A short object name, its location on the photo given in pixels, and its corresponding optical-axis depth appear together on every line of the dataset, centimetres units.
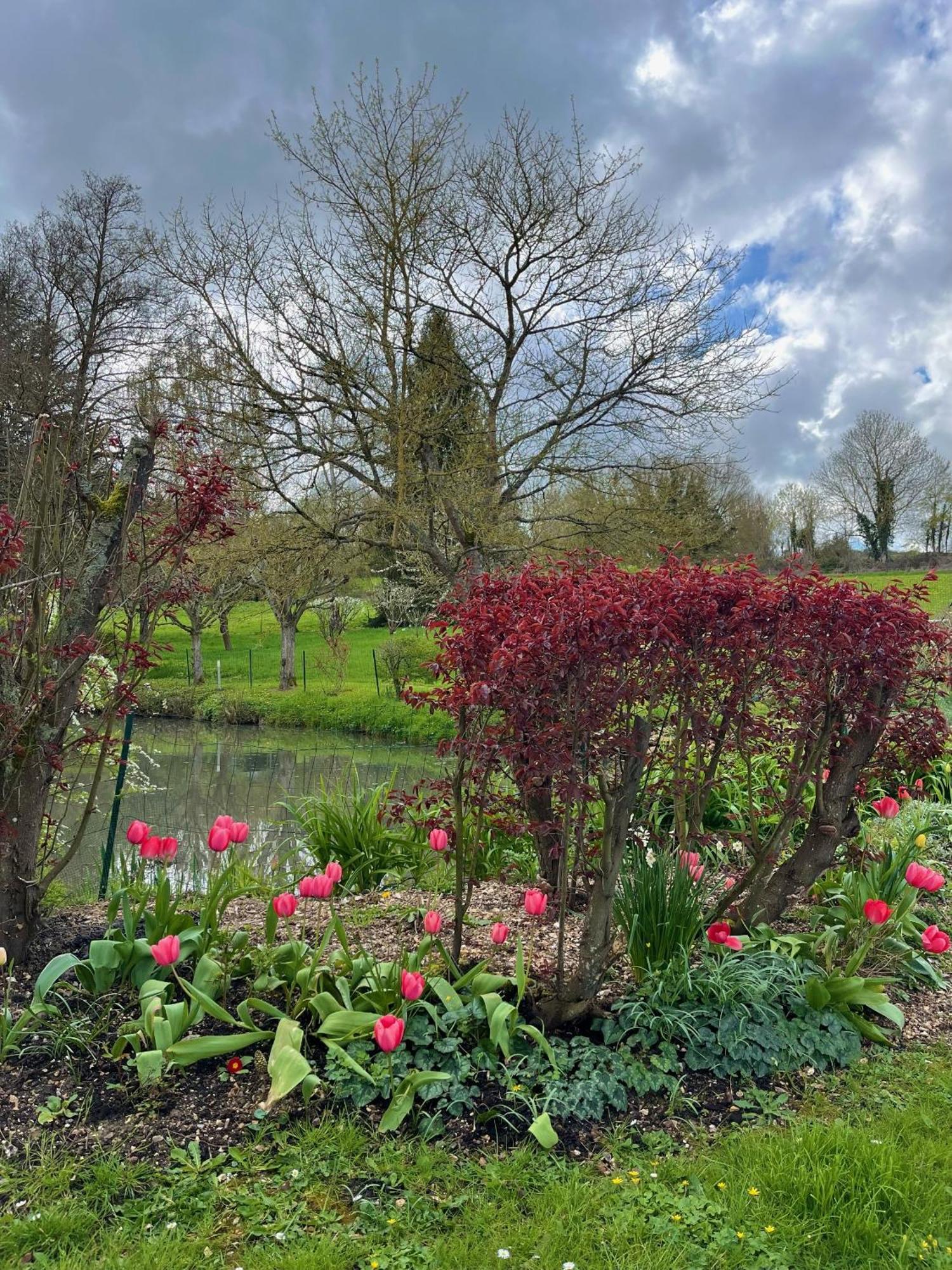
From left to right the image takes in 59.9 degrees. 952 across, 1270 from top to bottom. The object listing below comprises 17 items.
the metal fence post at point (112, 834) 473
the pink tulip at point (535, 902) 272
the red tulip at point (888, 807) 354
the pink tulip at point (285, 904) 269
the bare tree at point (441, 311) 1116
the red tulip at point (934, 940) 282
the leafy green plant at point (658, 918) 308
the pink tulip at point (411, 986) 239
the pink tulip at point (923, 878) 303
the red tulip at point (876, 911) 291
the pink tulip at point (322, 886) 273
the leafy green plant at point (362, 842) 466
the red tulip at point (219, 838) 280
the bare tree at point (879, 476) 3897
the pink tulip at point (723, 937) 282
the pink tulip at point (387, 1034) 221
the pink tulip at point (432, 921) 269
